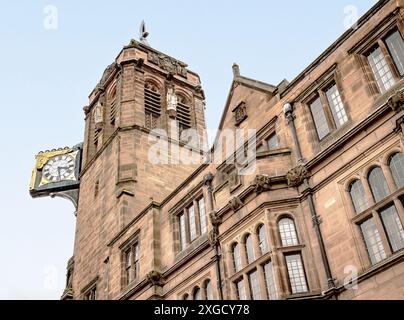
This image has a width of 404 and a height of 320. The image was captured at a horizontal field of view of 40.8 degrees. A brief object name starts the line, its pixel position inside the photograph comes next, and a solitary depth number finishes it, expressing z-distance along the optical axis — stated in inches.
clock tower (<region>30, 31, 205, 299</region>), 1198.3
